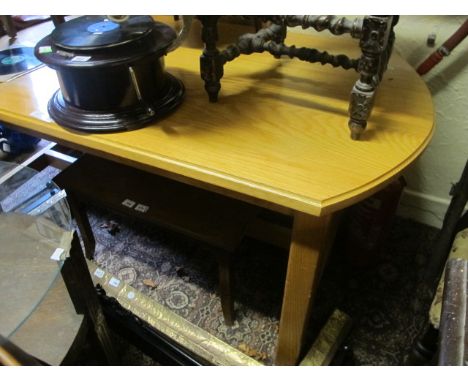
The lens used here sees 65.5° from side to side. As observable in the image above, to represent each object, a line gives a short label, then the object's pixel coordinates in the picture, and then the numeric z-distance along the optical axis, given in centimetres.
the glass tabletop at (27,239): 65
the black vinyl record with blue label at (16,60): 99
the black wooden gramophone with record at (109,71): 62
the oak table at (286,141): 56
